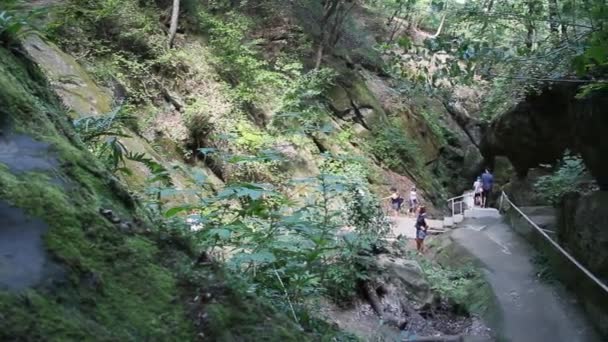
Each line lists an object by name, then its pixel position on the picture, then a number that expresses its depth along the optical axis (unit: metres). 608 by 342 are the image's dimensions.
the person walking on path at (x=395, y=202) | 19.79
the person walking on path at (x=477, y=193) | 23.00
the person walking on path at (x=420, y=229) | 14.97
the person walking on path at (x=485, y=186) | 22.56
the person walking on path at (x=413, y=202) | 20.55
